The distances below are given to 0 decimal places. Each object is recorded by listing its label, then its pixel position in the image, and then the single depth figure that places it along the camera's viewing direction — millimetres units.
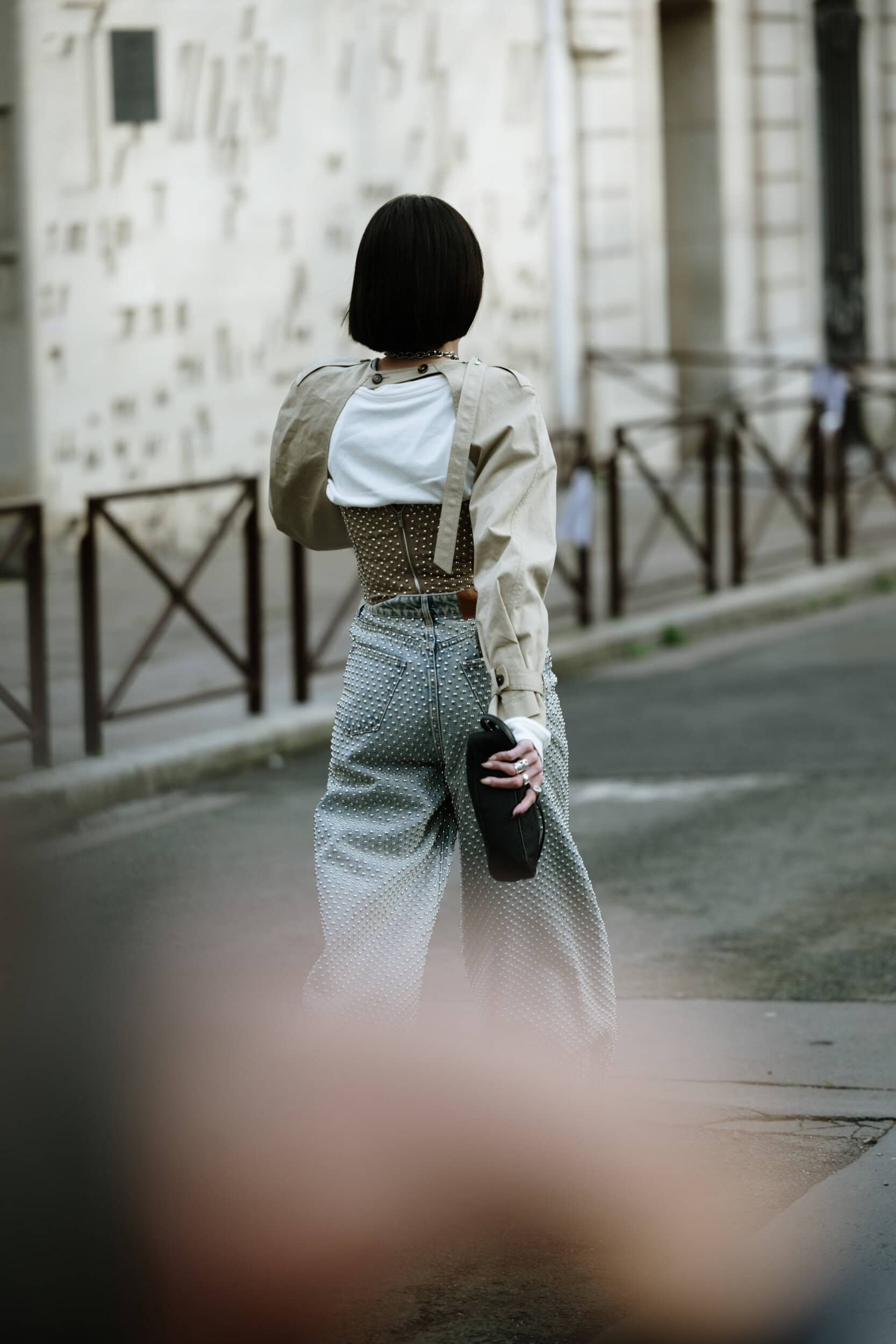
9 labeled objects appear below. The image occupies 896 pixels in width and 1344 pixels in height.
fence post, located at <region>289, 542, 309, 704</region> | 14232
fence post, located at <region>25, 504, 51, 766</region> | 12091
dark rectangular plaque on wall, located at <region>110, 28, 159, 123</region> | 21744
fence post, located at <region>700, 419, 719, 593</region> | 19058
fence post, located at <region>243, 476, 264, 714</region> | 13799
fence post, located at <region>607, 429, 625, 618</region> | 17363
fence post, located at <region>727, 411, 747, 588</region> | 19652
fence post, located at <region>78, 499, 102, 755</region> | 12648
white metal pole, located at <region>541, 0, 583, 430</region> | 26756
